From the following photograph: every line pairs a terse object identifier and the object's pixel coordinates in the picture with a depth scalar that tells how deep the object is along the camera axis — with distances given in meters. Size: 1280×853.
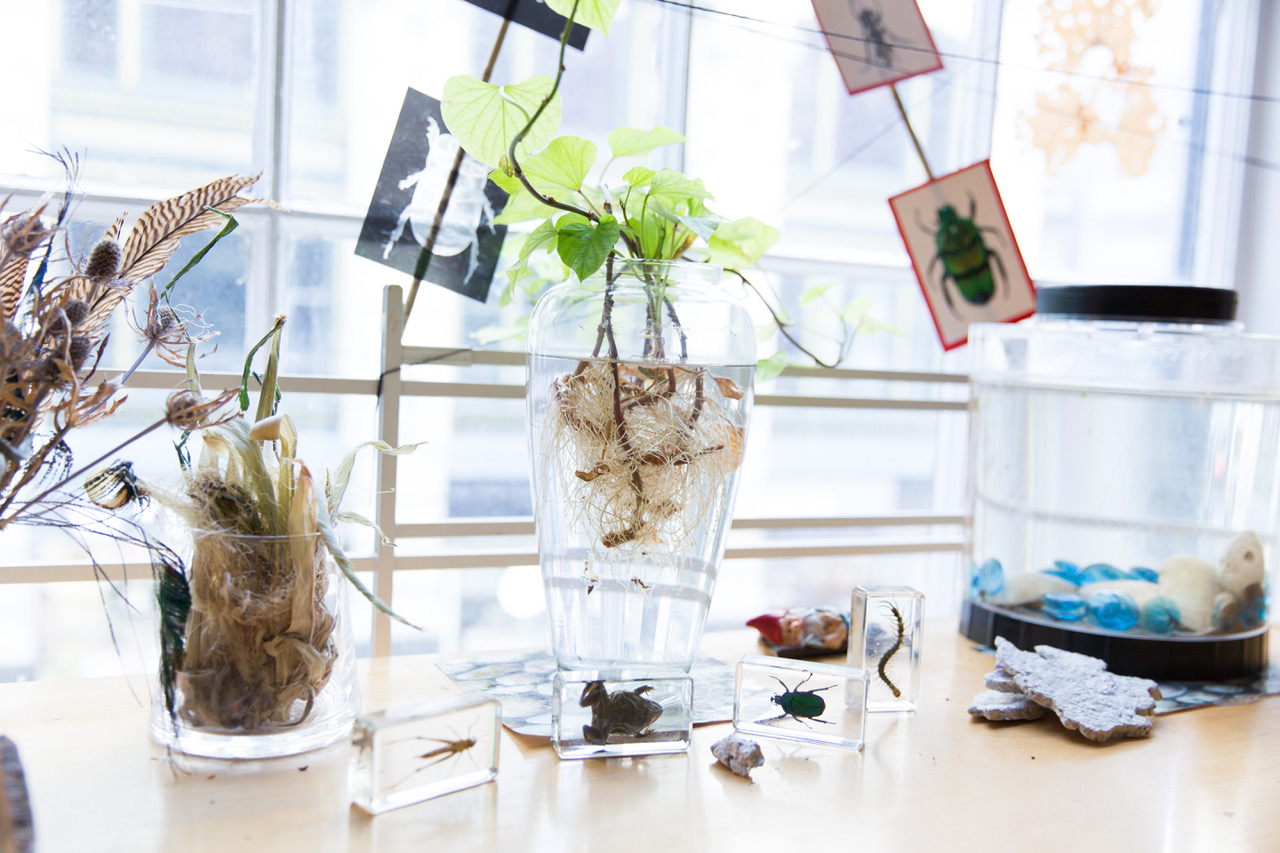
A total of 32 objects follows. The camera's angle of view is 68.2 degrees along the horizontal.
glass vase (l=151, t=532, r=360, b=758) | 0.55
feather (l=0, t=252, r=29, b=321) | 0.52
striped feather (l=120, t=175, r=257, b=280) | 0.57
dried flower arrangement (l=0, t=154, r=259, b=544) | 0.51
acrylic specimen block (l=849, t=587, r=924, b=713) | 0.73
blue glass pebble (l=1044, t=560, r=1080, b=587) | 0.87
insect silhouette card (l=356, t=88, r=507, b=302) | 0.86
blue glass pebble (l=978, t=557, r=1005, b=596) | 0.92
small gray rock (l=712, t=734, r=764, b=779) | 0.60
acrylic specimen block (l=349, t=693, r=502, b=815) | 0.52
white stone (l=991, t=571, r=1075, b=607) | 0.87
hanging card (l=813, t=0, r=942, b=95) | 1.06
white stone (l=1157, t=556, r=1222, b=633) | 0.84
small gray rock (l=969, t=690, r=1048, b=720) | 0.71
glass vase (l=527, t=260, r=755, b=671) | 0.64
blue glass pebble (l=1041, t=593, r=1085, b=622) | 0.85
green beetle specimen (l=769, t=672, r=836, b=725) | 0.66
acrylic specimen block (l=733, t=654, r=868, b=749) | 0.66
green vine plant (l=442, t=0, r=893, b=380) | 0.66
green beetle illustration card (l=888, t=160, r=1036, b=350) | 1.11
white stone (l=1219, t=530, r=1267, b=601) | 0.85
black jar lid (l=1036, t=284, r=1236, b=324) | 0.83
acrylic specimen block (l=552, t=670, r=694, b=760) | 0.61
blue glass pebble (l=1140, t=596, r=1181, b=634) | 0.83
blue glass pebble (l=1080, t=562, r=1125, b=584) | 0.86
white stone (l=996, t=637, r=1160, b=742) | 0.69
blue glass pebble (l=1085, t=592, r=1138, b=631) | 0.83
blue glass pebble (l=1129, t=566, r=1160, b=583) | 0.85
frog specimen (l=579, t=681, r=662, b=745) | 0.61
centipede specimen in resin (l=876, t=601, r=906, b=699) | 0.73
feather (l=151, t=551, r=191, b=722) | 0.56
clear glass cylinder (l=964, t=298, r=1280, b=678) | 0.84
